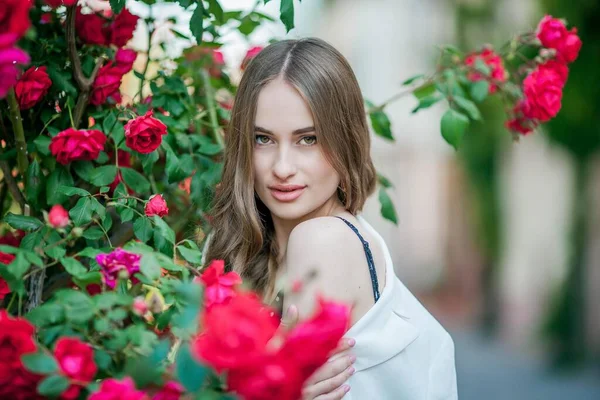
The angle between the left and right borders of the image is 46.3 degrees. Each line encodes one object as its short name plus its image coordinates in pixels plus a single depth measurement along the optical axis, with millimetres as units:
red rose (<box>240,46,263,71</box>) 2335
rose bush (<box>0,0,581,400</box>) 828
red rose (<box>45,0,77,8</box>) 1455
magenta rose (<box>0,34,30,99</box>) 810
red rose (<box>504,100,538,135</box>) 2234
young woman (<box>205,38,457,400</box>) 1647
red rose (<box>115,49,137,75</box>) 1852
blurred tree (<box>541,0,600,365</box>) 6898
